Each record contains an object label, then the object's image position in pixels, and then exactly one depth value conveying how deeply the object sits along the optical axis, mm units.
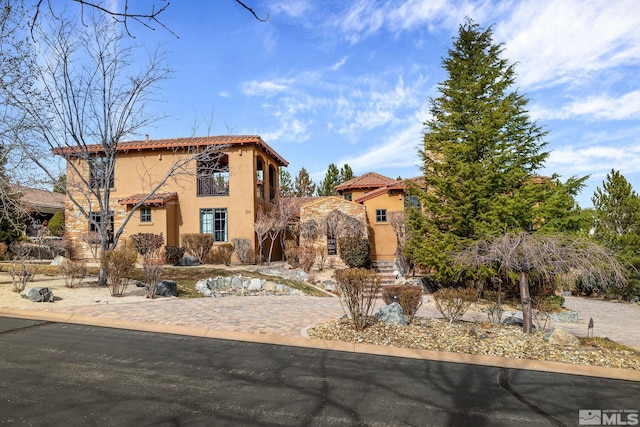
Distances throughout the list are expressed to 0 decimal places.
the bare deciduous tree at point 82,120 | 11633
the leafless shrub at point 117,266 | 10531
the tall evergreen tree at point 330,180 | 40906
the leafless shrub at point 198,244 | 20453
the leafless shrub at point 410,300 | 7504
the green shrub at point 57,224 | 25553
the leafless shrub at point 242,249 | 20688
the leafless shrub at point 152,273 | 10852
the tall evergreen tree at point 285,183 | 39250
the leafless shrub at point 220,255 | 20391
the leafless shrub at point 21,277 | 10483
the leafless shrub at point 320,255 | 20053
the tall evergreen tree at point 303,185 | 39781
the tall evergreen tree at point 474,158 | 13812
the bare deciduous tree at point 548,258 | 6168
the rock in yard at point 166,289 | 11234
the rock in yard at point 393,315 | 7207
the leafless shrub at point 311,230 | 20562
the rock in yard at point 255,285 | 13984
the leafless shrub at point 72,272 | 11406
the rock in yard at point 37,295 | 9250
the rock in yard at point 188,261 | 19375
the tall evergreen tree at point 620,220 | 20000
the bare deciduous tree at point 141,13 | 2783
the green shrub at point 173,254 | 19500
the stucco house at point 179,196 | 20922
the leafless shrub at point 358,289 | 6773
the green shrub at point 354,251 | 19016
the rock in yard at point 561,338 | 6129
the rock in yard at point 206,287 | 12580
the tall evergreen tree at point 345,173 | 41406
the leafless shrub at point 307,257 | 18719
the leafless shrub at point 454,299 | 7281
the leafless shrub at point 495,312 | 7960
